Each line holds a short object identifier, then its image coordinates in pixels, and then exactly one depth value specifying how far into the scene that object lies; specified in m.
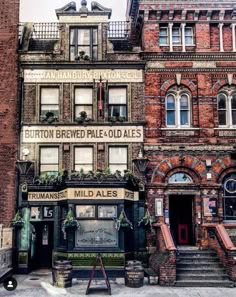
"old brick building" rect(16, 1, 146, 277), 19.70
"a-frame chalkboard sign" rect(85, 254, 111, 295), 14.60
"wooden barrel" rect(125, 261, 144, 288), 15.90
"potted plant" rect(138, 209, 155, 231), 19.28
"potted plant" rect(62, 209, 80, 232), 17.39
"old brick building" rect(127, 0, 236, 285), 20.12
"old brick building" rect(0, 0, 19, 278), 20.00
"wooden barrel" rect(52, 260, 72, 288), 15.77
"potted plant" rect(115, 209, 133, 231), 17.59
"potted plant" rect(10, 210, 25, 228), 19.39
